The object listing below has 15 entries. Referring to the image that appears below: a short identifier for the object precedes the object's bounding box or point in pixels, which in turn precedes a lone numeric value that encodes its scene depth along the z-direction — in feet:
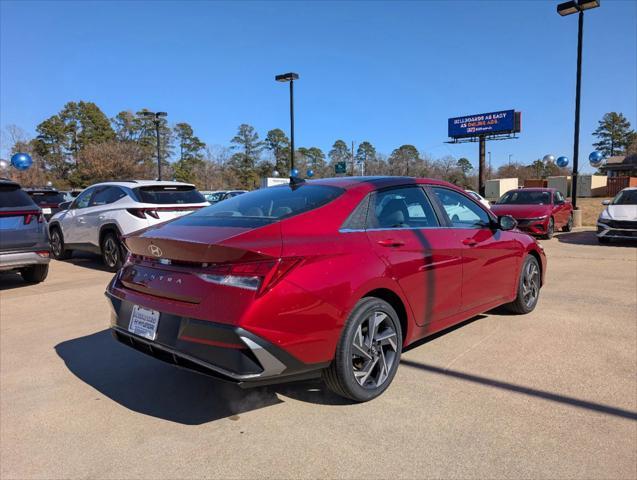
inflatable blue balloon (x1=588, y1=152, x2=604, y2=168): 118.73
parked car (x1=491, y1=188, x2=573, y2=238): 43.83
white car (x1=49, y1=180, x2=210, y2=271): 26.32
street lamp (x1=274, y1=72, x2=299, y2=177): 88.22
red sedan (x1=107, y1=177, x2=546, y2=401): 8.57
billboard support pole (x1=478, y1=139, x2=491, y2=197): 158.52
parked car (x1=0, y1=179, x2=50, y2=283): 21.84
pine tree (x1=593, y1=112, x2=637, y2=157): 266.16
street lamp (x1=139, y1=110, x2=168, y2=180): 91.26
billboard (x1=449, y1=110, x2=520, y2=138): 168.14
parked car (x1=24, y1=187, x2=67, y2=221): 46.86
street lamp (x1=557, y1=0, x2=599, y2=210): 53.78
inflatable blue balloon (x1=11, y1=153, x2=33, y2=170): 90.09
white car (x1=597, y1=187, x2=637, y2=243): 37.05
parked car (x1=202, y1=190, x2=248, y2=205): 85.84
